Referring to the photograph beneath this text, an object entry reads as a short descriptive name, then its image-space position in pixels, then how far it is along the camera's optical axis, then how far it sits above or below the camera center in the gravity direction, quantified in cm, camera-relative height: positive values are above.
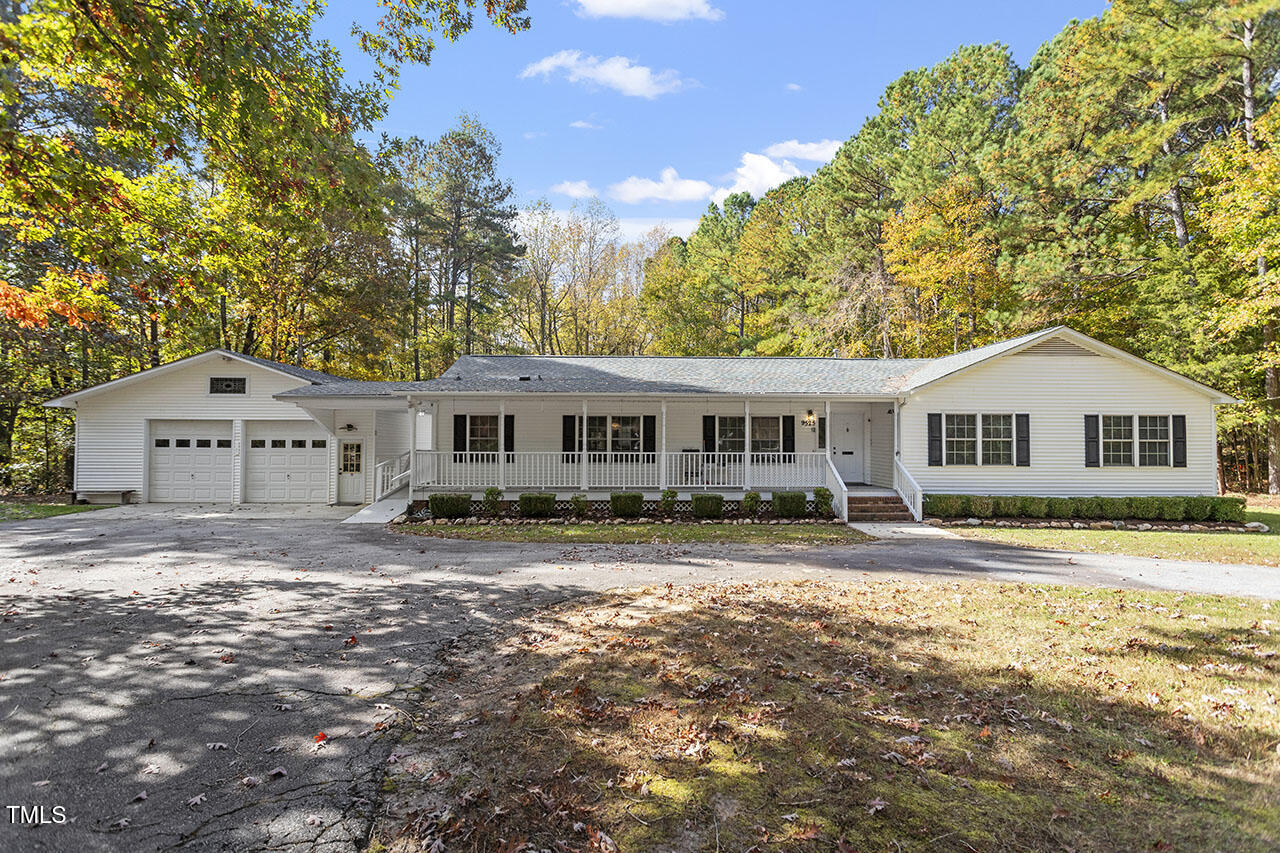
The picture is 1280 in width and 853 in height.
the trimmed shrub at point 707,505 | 1439 -150
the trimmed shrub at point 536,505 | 1433 -147
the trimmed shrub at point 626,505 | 1434 -148
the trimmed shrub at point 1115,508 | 1438 -163
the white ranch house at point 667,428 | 1520 +51
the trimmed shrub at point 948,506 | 1435 -155
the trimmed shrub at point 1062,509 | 1436 -164
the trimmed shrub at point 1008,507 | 1428 -158
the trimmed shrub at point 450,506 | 1412 -146
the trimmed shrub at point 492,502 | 1439 -139
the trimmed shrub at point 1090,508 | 1436 -162
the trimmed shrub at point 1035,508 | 1424 -160
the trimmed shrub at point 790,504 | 1441 -148
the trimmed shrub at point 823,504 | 1448 -150
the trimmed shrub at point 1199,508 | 1417 -163
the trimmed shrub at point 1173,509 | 1430 -166
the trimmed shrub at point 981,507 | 1432 -158
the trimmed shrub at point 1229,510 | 1395 -165
